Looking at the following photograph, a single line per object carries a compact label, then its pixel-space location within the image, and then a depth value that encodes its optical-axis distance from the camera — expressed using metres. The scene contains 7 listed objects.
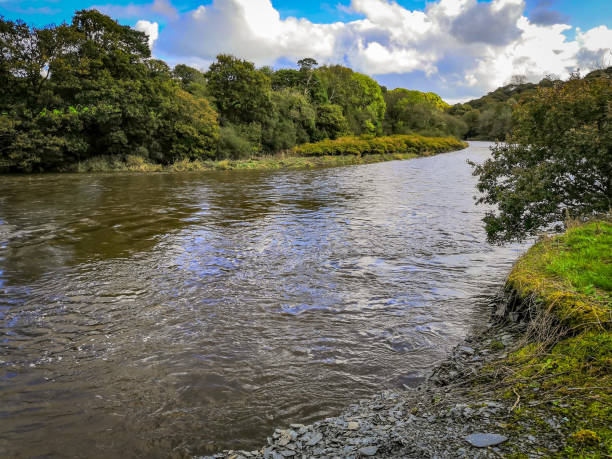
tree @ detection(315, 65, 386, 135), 67.06
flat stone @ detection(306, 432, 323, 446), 3.53
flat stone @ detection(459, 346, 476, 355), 5.13
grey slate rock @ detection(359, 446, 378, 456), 3.08
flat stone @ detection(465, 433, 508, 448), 2.81
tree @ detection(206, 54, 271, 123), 40.38
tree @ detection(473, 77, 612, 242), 8.21
